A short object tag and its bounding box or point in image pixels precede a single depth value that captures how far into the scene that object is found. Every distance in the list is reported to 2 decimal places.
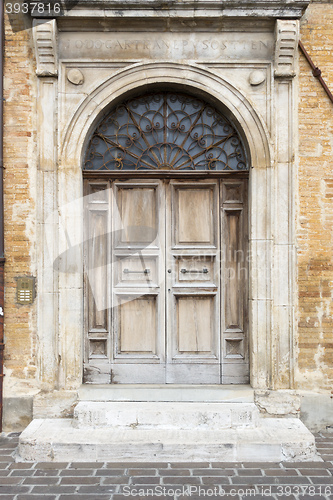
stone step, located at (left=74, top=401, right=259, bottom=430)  4.46
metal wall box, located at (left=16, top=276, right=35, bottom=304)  4.95
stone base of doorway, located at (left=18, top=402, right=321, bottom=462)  4.16
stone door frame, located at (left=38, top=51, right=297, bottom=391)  4.91
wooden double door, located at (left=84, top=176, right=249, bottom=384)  5.17
